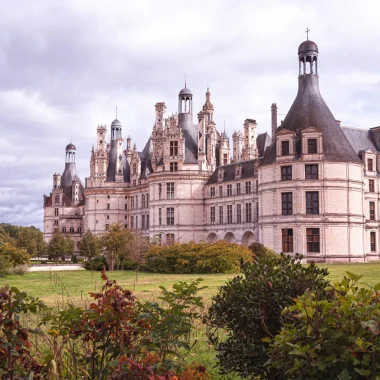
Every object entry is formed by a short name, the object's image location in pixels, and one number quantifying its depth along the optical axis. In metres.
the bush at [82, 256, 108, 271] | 36.41
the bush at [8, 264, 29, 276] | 30.31
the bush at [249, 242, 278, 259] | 33.95
